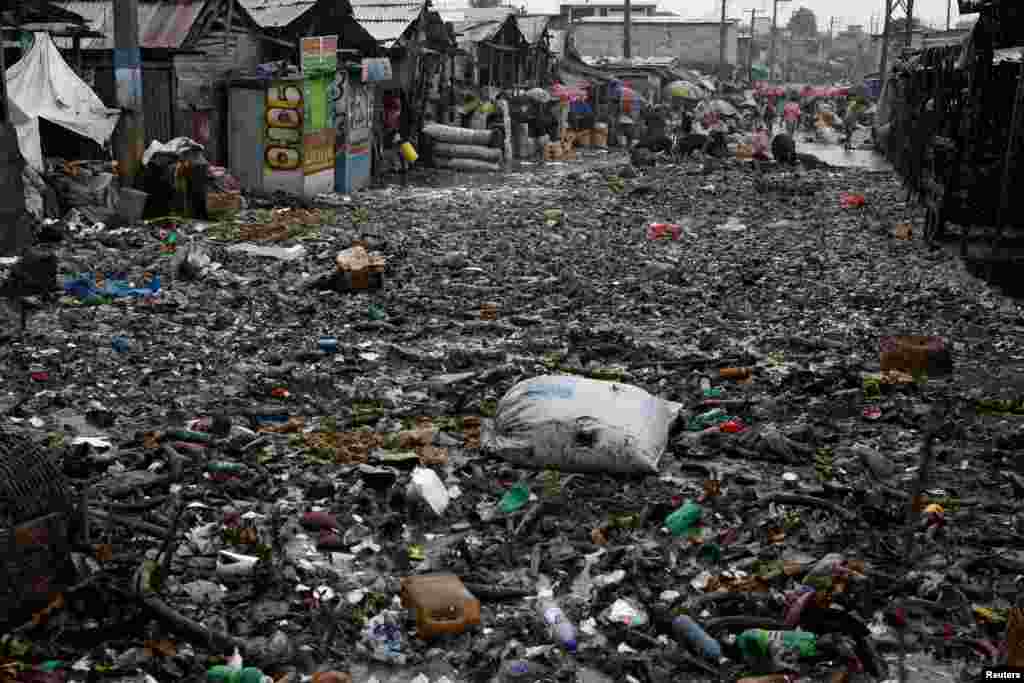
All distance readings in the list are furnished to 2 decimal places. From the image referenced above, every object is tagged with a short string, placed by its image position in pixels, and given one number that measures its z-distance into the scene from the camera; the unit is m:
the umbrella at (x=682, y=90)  38.45
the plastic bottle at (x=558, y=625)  3.89
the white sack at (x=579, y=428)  5.37
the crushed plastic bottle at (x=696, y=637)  3.77
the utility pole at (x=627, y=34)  38.30
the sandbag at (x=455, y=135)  22.92
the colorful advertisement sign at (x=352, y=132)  18.17
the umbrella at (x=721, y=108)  37.75
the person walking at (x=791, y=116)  37.17
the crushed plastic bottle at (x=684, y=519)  4.84
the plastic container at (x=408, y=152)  21.28
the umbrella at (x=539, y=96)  27.44
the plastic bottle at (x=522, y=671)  3.67
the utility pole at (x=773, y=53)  65.38
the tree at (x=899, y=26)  48.76
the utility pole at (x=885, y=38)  38.54
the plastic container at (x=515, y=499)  5.04
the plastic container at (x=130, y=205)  12.51
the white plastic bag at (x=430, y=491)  4.94
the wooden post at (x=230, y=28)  17.27
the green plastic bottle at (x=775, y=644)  3.74
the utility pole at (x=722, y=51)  54.56
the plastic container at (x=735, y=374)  7.28
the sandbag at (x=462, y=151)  22.75
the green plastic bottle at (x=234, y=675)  3.51
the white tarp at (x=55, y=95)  12.82
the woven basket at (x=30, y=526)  3.57
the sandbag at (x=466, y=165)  22.69
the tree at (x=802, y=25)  85.31
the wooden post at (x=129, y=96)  12.92
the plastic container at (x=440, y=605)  3.89
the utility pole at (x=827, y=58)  73.25
